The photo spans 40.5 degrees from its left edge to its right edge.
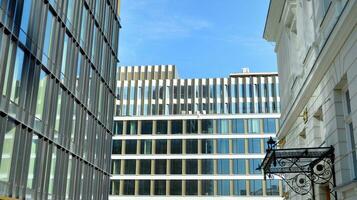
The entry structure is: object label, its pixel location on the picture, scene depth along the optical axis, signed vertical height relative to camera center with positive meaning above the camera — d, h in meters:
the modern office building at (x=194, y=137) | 82.12 +12.23
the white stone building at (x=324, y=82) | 12.84 +4.13
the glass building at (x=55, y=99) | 22.06 +6.03
